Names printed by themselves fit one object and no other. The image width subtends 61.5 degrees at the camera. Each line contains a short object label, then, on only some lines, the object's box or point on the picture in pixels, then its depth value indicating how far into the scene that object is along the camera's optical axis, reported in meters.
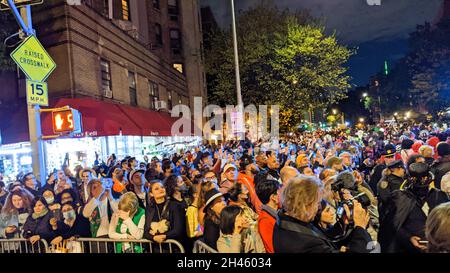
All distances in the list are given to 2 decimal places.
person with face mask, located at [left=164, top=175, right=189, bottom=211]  5.09
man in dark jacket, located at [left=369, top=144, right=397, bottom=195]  7.34
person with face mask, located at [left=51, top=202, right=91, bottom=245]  5.18
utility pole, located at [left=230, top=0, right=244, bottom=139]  19.36
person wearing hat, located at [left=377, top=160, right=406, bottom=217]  4.49
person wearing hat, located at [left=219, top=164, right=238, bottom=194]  6.02
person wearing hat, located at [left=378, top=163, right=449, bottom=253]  3.83
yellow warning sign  7.09
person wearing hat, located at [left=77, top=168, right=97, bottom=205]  7.25
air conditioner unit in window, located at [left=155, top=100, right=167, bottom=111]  20.18
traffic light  7.36
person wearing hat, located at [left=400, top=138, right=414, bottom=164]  9.14
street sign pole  7.77
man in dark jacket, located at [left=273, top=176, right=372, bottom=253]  3.12
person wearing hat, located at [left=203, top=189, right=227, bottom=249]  4.26
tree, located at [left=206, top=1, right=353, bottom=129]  22.89
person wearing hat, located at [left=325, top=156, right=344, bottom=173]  6.55
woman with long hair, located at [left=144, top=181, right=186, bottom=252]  4.55
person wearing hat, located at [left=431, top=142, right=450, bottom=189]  5.80
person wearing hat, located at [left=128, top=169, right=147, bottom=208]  6.75
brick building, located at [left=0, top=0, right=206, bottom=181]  11.69
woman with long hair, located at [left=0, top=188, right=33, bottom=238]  5.67
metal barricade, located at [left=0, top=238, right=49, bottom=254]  5.16
